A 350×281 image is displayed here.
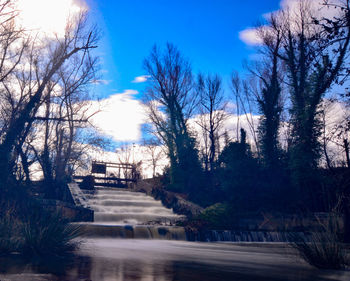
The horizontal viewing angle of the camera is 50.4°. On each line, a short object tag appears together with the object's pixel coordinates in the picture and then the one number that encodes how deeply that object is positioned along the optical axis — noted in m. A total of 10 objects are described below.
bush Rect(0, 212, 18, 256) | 7.75
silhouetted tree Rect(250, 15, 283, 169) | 27.97
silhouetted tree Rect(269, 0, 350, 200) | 24.31
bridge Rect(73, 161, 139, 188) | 34.50
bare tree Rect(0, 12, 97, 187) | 19.45
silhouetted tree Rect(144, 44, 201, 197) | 30.43
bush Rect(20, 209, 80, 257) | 7.89
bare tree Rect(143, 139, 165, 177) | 50.36
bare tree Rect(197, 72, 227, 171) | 40.34
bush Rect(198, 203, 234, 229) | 19.67
